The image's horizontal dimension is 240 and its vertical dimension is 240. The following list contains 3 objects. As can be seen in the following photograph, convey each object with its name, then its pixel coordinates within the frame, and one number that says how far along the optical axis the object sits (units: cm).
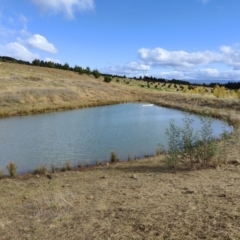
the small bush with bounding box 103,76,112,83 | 6183
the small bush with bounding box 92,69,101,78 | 6728
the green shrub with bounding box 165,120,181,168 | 856
